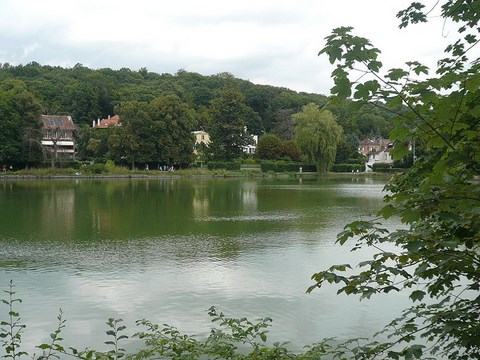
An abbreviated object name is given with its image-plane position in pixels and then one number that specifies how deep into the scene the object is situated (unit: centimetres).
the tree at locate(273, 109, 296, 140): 7454
